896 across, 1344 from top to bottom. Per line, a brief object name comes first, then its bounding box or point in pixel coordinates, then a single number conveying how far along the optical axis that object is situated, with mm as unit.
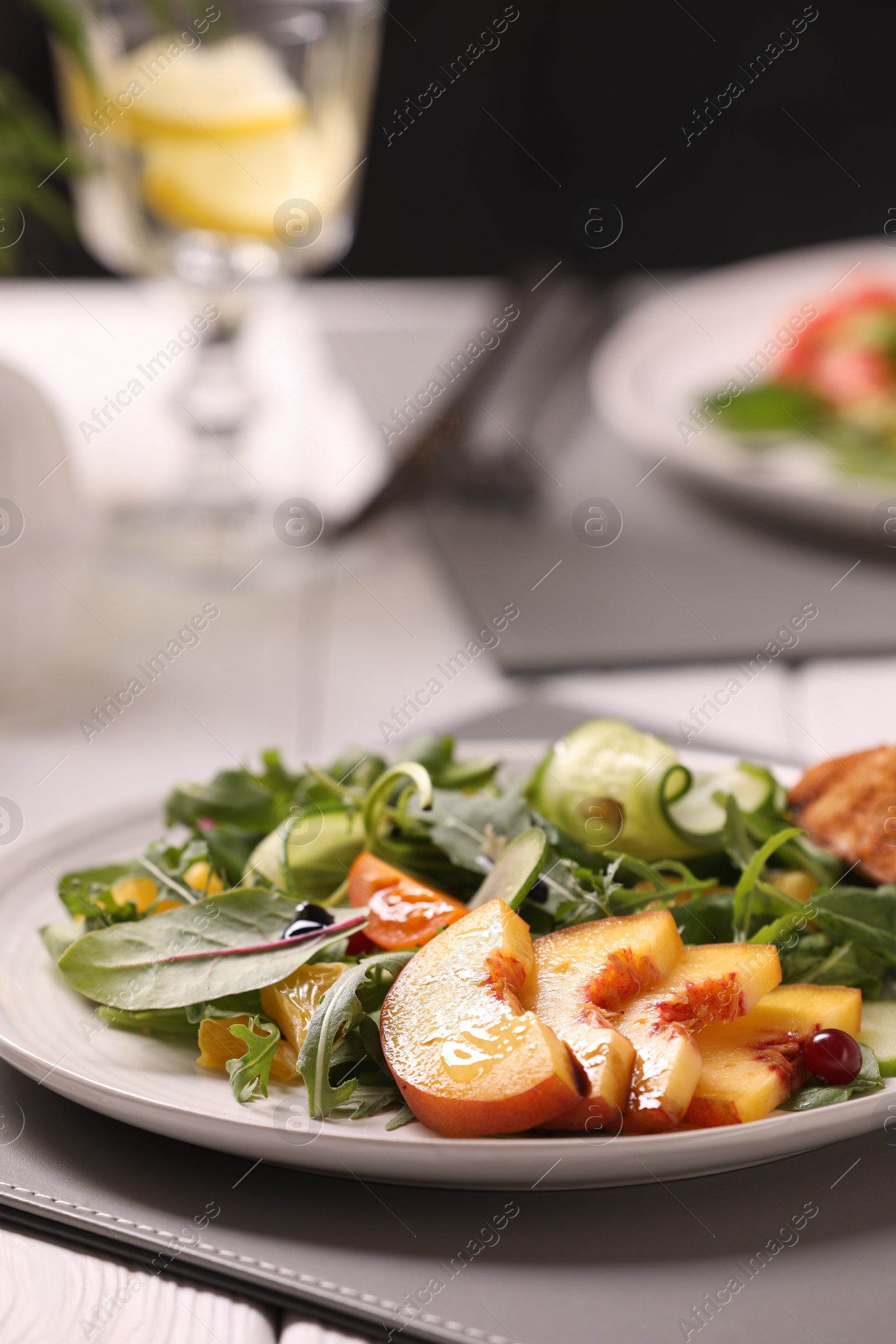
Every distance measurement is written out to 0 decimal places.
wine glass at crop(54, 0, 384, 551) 1017
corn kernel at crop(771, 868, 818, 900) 756
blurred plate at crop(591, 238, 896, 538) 1077
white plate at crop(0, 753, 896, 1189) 681
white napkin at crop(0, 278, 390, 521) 1232
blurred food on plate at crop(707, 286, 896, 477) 1192
